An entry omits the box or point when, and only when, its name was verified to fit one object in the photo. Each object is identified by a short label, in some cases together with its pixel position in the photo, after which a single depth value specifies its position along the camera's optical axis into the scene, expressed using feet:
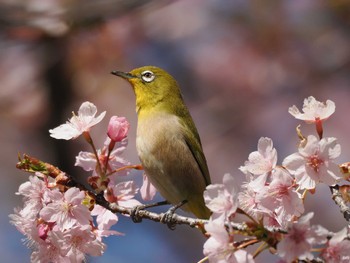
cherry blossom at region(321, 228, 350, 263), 13.20
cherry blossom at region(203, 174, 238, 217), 13.92
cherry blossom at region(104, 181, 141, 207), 18.56
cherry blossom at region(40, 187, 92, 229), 16.05
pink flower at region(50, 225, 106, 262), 16.42
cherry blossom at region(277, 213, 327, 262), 12.78
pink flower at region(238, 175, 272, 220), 15.80
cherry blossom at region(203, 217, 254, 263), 13.67
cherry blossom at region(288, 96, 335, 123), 16.29
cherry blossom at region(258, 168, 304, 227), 15.57
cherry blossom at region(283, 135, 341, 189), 15.11
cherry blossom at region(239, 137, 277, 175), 15.96
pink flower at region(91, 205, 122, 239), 17.60
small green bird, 22.84
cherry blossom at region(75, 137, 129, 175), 18.74
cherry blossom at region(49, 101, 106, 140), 18.01
